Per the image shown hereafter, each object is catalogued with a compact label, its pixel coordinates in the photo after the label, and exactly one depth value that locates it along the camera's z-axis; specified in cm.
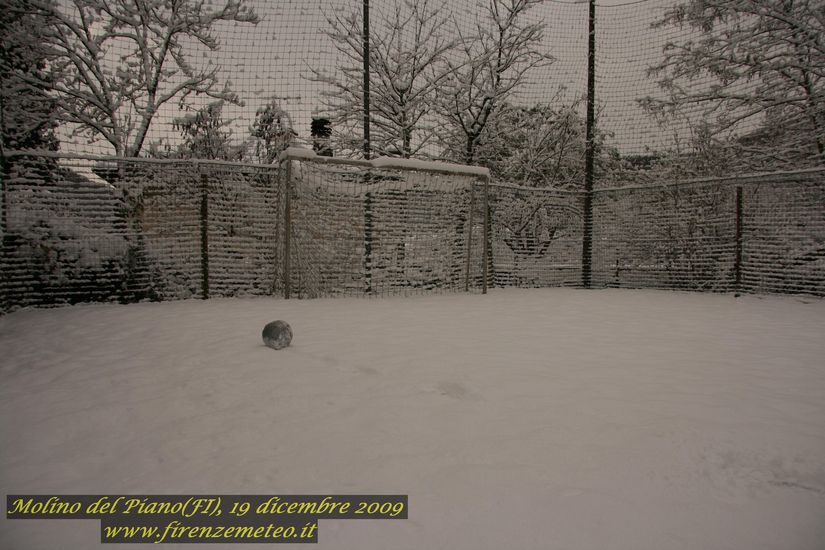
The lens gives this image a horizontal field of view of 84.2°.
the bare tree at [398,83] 845
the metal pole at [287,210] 569
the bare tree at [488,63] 871
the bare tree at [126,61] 738
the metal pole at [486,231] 659
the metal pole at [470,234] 663
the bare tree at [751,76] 779
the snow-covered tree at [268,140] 1003
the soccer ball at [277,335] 329
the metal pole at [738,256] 649
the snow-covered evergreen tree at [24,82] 664
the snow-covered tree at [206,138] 945
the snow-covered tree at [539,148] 976
